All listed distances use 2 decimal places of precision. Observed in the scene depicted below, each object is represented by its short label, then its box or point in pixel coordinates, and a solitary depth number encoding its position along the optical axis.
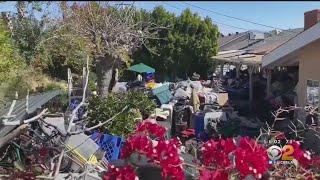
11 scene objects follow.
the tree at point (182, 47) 18.54
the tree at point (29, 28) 13.95
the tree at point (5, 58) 6.10
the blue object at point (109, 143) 5.04
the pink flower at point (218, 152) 2.54
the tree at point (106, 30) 10.31
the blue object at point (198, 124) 7.63
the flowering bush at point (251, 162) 2.45
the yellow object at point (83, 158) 4.23
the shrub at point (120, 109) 6.11
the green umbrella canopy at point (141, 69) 15.83
